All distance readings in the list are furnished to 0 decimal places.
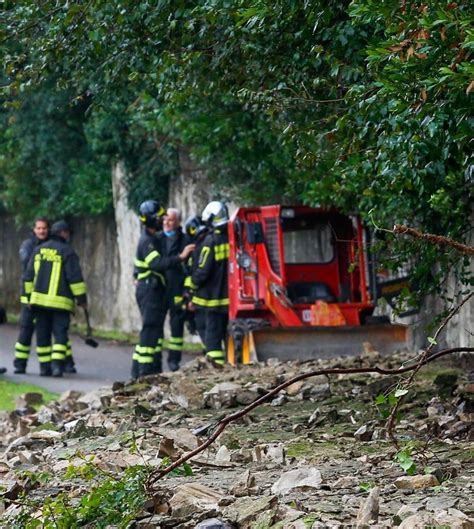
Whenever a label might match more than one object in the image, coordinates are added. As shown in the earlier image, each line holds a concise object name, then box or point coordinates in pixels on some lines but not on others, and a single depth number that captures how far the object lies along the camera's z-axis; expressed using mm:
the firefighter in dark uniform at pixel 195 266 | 29029
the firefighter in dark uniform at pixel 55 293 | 30625
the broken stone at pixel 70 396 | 23179
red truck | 27784
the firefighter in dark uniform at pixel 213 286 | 28704
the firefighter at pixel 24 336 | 31596
